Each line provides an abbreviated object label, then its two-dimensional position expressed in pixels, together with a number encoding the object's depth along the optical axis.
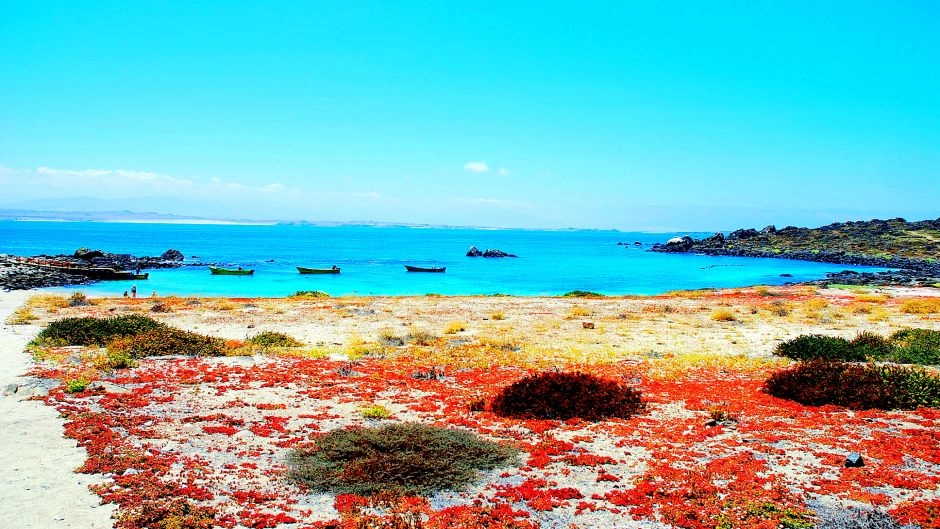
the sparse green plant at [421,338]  27.59
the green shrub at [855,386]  16.27
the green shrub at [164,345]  22.92
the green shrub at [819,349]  22.94
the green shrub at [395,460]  10.88
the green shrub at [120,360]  20.41
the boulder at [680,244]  178.41
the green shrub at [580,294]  61.71
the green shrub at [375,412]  15.23
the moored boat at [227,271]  83.62
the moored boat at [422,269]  101.41
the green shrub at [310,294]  55.13
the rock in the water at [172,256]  109.26
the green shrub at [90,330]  25.09
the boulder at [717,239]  184.85
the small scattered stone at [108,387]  17.17
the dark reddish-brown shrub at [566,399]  15.51
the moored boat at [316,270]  92.56
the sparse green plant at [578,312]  39.38
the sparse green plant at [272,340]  26.67
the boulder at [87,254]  92.00
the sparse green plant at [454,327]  31.69
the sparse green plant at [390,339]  27.36
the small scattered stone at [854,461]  11.62
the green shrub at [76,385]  16.84
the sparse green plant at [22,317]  31.70
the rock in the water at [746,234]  195.38
